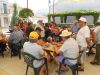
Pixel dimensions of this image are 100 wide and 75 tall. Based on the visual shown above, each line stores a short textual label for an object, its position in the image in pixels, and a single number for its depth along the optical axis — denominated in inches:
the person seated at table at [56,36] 102.4
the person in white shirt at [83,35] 80.7
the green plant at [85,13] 175.5
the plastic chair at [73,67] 70.8
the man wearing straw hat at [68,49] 69.0
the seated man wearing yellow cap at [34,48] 69.6
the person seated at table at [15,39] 109.8
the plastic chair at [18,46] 111.5
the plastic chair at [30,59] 70.0
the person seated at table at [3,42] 112.5
